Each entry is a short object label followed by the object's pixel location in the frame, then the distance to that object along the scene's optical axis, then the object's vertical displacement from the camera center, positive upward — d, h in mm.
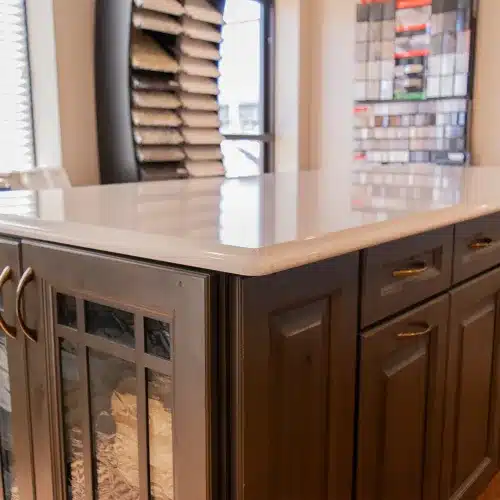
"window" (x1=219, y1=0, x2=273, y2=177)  3084 +264
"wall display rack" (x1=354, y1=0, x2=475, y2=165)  2779 +278
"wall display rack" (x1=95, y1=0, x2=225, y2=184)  1949 +179
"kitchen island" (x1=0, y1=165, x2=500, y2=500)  789 -310
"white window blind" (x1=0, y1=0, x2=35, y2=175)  1984 +158
